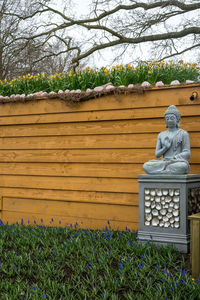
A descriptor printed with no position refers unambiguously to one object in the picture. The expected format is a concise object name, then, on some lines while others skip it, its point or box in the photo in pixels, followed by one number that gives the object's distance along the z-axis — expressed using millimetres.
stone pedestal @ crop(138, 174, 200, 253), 4023
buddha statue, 4215
